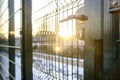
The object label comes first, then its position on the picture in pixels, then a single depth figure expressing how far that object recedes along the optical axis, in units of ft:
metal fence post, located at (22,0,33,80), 6.64
